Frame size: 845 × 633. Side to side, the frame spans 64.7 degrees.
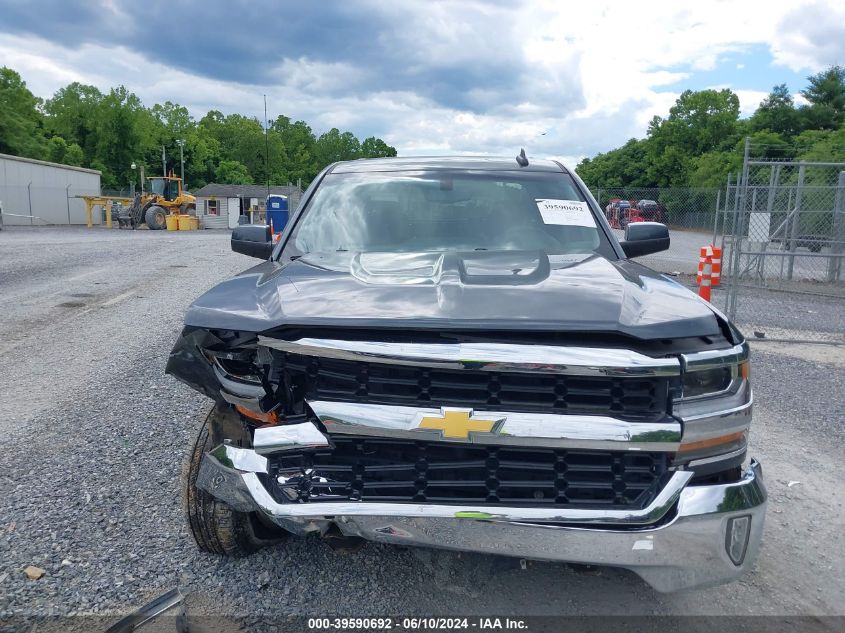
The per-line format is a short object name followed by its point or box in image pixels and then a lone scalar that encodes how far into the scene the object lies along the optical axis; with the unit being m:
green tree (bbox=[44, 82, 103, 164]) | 75.88
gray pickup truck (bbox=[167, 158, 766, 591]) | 2.01
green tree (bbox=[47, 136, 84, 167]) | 70.12
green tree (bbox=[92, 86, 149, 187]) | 72.06
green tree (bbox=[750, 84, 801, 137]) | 49.72
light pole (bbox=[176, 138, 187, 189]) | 74.01
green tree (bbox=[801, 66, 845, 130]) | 47.44
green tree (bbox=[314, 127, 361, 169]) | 117.19
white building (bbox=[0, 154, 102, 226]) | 39.62
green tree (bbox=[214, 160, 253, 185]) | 89.31
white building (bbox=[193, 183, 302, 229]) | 49.19
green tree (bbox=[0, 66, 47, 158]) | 53.12
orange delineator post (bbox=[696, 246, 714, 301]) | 9.12
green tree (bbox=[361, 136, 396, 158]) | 121.89
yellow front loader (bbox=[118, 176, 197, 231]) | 37.06
